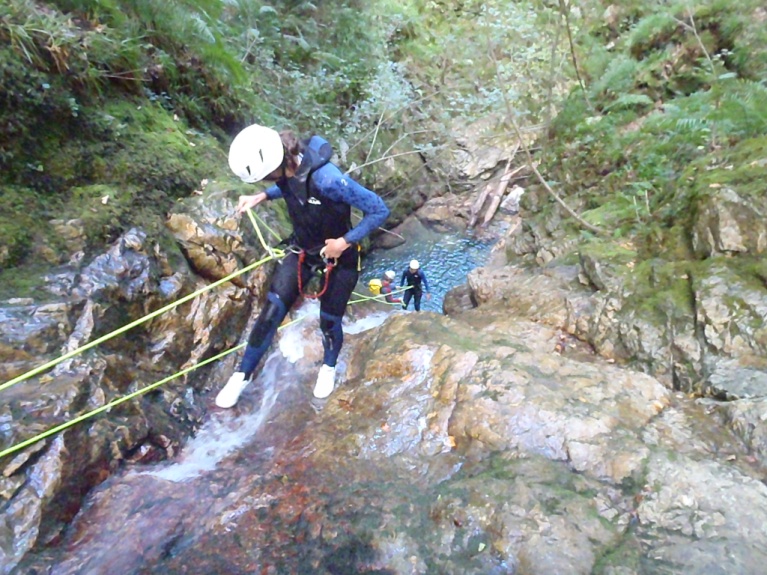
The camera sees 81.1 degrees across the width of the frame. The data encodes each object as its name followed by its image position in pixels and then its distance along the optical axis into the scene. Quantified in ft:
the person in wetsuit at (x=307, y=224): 9.76
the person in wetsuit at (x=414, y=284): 30.66
